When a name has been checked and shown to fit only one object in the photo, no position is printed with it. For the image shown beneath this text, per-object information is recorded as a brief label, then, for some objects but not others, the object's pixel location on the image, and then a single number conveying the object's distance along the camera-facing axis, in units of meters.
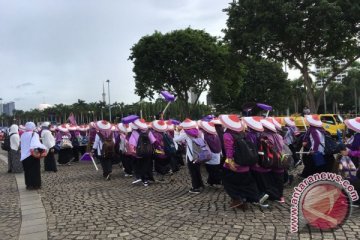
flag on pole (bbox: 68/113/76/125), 20.32
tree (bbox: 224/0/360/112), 20.61
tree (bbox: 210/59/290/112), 50.75
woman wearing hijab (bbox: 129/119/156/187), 11.05
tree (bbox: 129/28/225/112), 28.89
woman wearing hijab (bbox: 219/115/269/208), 7.38
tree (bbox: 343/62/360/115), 73.06
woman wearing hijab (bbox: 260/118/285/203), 7.64
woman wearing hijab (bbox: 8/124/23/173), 15.36
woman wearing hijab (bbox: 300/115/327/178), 9.01
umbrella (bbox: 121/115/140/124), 11.32
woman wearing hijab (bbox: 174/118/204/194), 9.48
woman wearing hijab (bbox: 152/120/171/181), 11.34
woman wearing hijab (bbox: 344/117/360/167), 7.64
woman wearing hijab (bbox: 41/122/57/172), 14.22
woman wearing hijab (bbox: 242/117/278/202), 7.63
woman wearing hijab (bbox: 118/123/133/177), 12.98
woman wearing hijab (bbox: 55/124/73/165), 18.59
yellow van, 27.27
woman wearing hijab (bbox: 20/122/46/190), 10.98
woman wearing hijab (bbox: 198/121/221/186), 9.61
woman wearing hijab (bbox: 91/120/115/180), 12.33
